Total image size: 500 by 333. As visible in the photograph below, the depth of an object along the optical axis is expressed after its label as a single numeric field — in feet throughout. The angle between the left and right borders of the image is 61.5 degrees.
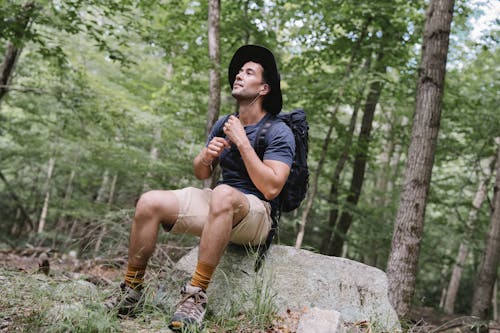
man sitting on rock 8.87
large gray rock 10.14
